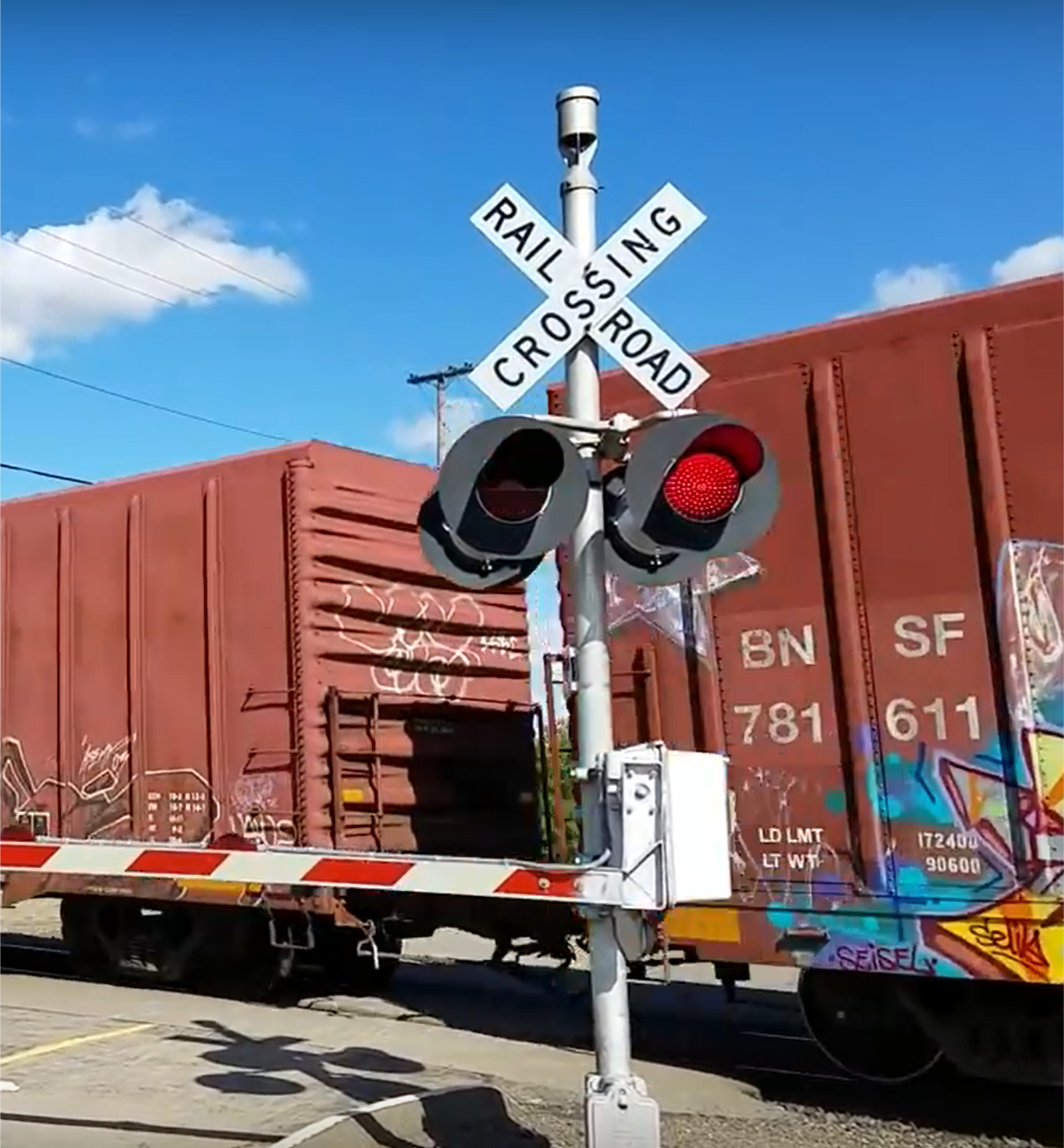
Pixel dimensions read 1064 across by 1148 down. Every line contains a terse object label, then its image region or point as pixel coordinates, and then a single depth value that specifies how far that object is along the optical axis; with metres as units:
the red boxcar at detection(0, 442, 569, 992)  9.12
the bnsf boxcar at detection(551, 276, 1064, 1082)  6.20
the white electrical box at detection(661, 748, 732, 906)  3.93
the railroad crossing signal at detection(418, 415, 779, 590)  3.97
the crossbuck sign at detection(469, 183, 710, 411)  4.19
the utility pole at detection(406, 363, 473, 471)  35.16
